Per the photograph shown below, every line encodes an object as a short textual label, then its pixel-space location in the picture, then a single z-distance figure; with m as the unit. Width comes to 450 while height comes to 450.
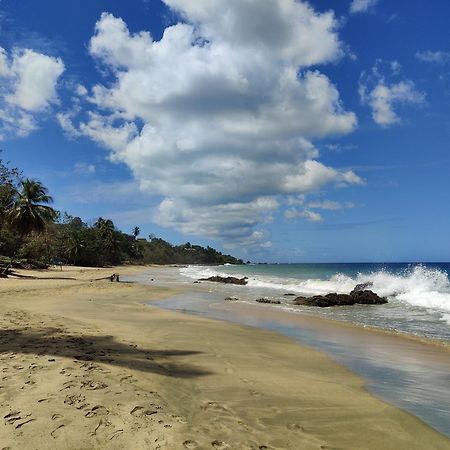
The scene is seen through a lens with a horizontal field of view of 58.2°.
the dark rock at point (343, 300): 23.14
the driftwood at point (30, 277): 36.91
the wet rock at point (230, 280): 45.34
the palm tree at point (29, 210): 45.78
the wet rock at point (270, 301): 23.09
